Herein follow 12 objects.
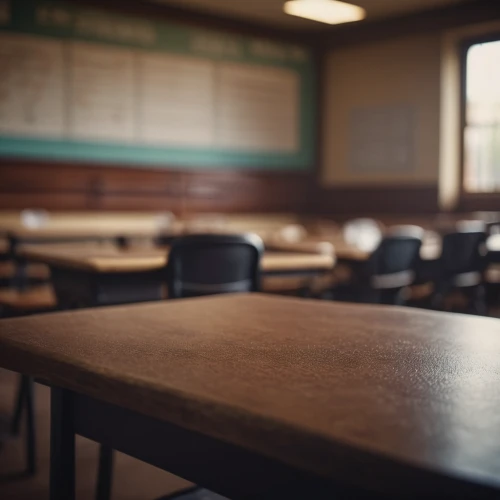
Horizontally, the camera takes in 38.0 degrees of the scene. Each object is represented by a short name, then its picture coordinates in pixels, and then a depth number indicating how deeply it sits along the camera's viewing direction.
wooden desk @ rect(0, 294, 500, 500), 0.53
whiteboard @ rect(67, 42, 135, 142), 6.85
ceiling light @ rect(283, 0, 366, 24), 4.05
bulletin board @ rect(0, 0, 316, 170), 6.58
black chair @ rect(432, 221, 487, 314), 4.00
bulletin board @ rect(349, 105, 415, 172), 7.77
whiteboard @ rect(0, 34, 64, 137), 6.47
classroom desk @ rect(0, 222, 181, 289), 4.88
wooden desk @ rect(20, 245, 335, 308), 2.51
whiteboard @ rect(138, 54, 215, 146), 7.27
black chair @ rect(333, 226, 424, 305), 3.53
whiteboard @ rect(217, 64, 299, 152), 7.82
